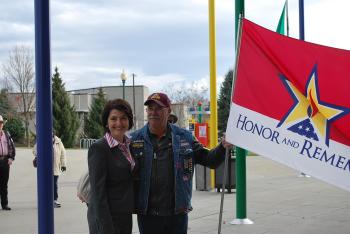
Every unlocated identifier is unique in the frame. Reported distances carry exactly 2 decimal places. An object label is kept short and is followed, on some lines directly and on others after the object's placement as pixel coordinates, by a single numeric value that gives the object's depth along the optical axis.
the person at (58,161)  11.03
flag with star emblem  4.61
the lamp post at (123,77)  36.91
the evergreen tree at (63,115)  51.94
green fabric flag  15.45
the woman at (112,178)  3.92
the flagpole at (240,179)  8.33
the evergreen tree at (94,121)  57.38
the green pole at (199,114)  19.84
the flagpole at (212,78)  12.46
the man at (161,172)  4.20
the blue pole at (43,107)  4.62
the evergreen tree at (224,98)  56.51
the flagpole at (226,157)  4.42
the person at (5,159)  10.78
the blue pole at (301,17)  16.45
